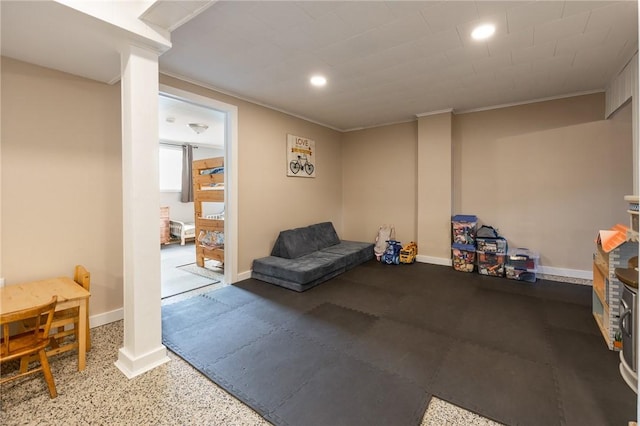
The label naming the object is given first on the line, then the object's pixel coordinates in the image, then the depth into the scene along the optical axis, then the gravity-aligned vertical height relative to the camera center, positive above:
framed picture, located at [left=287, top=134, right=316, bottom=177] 5.04 +1.03
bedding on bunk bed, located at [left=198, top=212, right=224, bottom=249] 4.82 -0.50
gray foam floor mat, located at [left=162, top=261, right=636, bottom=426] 1.74 -1.19
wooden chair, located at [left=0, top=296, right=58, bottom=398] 1.73 -0.86
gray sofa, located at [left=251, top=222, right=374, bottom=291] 3.91 -0.77
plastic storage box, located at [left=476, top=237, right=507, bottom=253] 4.39 -0.56
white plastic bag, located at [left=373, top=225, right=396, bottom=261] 5.64 -0.55
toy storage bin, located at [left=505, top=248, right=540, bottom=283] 4.14 -0.86
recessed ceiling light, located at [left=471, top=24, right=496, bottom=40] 2.43 +1.60
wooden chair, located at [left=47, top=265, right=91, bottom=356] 2.14 -0.86
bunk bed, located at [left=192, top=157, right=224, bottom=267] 4.74 +0.15
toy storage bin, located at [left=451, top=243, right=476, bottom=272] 4.65 -0.79
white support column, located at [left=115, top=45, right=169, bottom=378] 2.05 +0.02
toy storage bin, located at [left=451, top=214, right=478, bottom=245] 4.71 -0.33
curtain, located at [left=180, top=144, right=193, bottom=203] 8.05 +1.11
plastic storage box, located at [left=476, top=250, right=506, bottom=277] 4.38 -0.86
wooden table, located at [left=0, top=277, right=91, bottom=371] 1.96 -0.63
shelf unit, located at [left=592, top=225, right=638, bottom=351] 2.31 -0.65
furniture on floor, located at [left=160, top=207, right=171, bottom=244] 7.35 -0.40
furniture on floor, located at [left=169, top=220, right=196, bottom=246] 7.35 -0.51
